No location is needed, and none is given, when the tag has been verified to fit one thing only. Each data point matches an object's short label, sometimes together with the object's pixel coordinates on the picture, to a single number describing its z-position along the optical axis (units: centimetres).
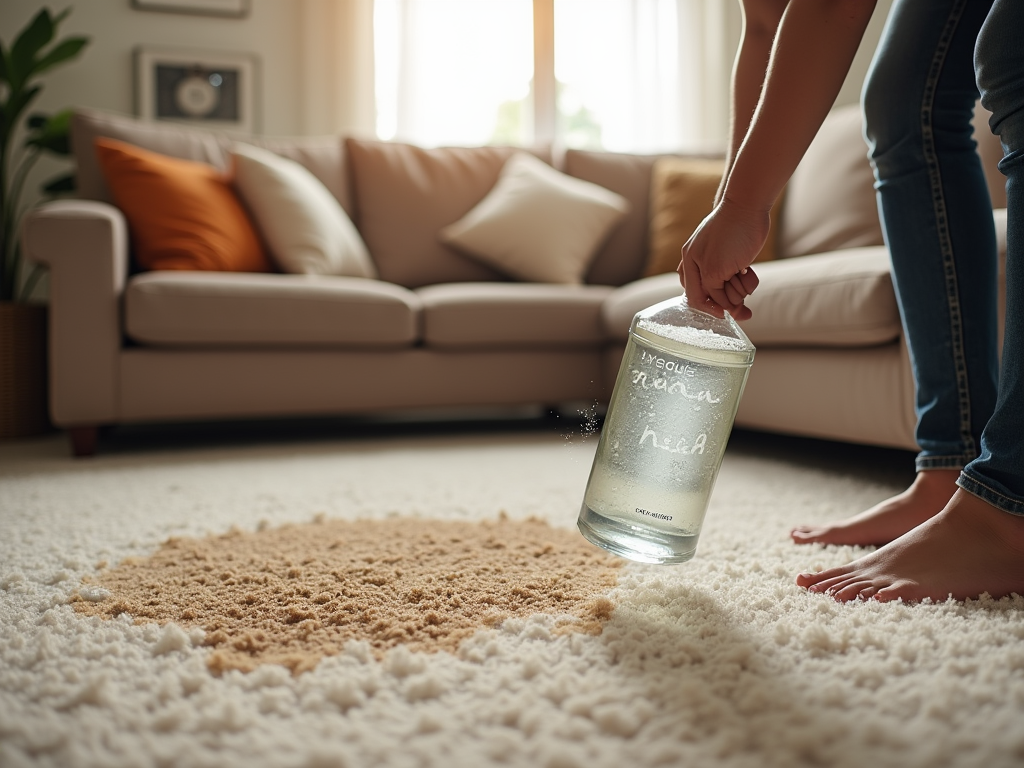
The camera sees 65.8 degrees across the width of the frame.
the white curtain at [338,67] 342
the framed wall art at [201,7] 325
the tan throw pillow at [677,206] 247
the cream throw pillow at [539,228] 251
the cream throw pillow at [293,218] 224
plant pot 212
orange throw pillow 210
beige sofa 145
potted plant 213
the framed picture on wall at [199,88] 325
